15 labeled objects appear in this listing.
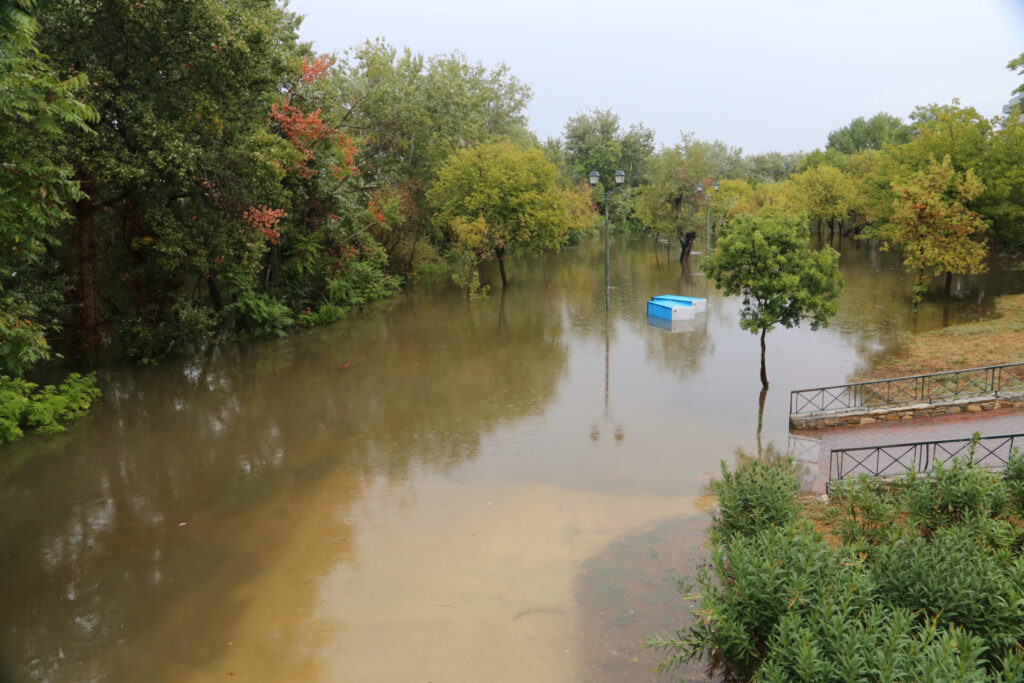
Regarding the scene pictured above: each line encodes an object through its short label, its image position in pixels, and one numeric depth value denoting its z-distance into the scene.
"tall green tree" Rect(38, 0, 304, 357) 16.77
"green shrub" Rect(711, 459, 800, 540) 8.39
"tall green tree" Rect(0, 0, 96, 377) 7.55
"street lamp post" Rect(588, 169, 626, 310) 24.76
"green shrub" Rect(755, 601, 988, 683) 5.36
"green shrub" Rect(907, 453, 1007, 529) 8.26
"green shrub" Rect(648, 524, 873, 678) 6.37
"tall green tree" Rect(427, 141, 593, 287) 33.62
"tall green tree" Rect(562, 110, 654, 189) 75.12
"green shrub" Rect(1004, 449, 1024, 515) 8.74
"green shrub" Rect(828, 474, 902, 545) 8.33
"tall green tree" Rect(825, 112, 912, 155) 95.19
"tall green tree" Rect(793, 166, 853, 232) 55.16
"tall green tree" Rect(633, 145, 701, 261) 46.44
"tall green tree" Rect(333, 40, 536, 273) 35.62
